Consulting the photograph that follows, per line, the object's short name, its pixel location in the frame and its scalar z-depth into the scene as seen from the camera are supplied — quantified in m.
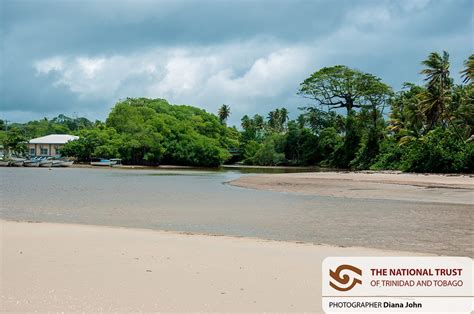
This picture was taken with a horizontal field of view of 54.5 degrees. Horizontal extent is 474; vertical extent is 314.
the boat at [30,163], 77.81
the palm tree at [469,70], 42.91
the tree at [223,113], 126.04
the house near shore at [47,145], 101.94
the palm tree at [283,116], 118.75
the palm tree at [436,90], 48.69
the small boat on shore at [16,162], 77.96
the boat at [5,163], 78.31
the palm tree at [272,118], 118.74
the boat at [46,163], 76.39
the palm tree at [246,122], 120.44
